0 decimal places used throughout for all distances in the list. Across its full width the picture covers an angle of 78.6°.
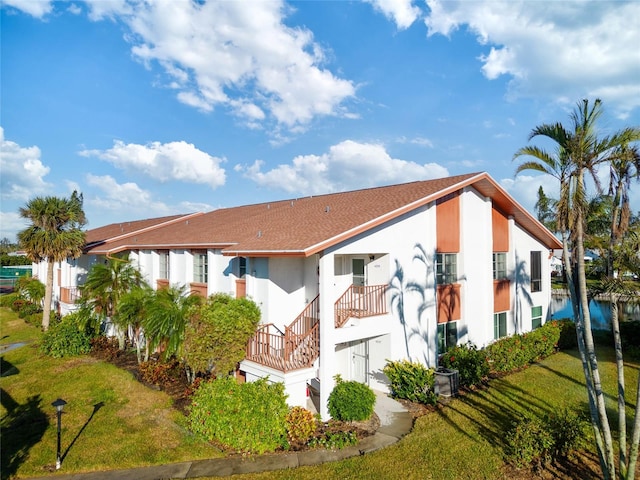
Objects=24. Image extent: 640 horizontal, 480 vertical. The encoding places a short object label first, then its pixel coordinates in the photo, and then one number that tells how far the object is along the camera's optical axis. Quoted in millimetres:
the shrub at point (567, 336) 19297
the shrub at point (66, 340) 18219
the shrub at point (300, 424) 9867
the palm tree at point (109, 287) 18000
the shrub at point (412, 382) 12364
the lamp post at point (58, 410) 8750
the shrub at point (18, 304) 30450
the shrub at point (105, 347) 17886
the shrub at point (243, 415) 9289
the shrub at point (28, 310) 28453
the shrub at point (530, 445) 8305
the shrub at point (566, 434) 8539
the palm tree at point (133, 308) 15789
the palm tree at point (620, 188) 7603
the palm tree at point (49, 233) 21062
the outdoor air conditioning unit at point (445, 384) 12695
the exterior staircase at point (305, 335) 11180
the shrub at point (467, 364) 13578
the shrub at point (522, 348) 15183
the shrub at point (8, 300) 33181
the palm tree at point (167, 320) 12416
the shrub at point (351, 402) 10695
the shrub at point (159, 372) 14344
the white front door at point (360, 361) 14193
